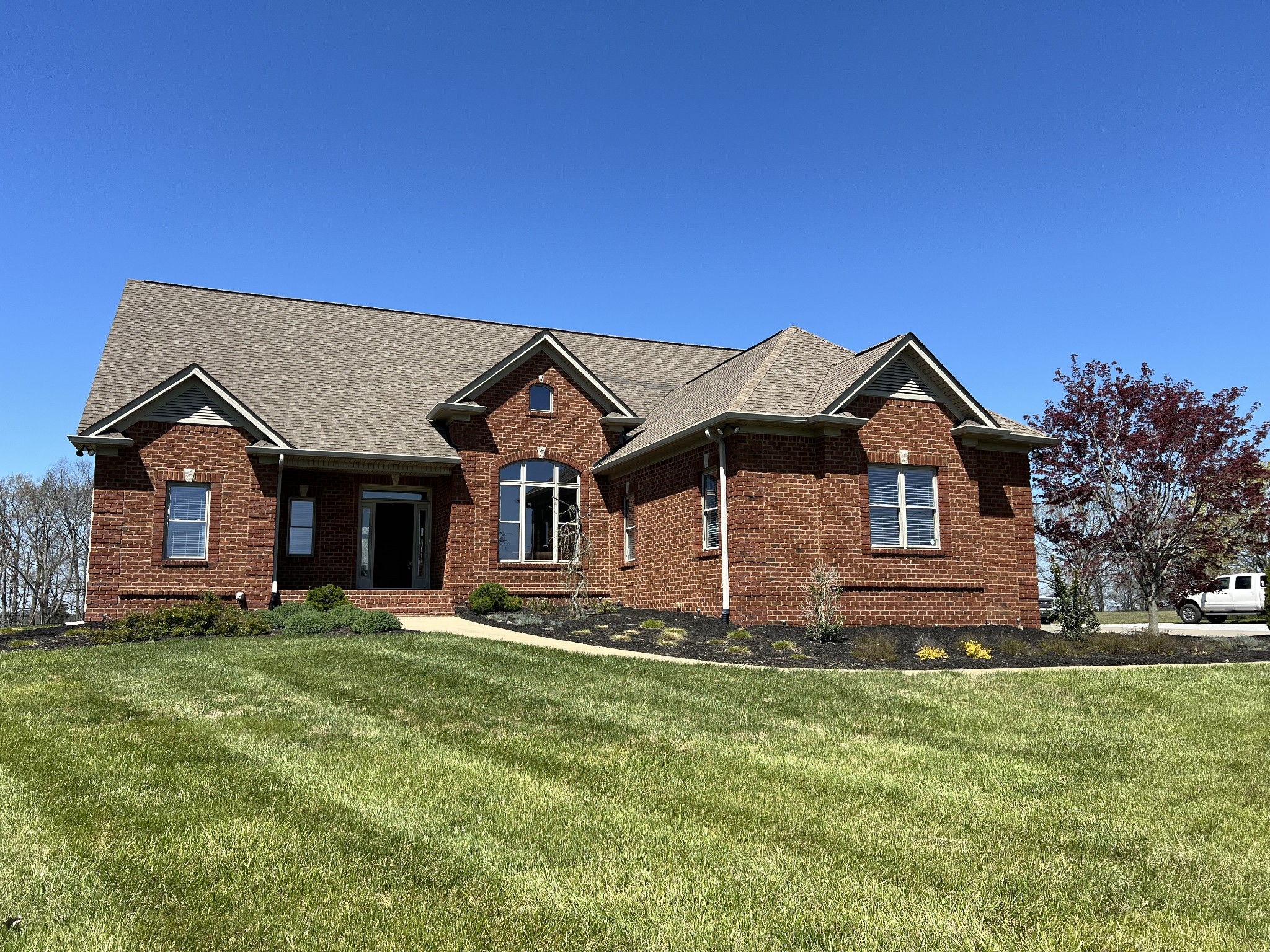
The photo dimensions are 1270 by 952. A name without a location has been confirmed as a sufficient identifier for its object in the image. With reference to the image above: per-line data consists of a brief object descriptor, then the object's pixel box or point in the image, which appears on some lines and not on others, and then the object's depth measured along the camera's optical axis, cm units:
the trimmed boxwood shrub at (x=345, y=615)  1742
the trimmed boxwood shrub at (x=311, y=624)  1697
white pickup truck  3262
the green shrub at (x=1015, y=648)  1578
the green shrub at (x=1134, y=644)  1622
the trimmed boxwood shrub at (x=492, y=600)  2048
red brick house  1878
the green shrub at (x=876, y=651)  1476
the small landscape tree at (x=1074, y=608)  1858
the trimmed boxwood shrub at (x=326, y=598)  1973
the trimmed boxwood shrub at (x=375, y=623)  1684
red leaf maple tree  2269
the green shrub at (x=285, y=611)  1809
